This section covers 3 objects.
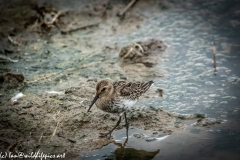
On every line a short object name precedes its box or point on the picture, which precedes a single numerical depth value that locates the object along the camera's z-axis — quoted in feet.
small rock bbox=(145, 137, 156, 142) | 44.31
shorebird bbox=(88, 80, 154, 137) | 44.91
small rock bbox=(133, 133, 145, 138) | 45.14
